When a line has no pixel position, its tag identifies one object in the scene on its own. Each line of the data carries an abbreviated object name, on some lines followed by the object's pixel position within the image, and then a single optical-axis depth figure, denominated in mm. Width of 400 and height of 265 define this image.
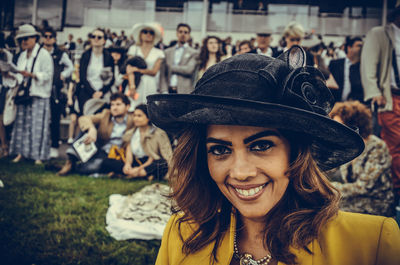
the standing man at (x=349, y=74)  4898
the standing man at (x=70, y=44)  9820
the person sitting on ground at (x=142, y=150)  5027
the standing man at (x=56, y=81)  6148
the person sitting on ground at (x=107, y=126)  5297
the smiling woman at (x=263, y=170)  1047
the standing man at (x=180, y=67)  5469
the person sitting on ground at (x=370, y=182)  3131
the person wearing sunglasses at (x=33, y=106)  5809
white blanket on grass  3051
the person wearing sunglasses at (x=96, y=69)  5852
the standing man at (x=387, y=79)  3637
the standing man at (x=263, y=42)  5227
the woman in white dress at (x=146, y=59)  5664
